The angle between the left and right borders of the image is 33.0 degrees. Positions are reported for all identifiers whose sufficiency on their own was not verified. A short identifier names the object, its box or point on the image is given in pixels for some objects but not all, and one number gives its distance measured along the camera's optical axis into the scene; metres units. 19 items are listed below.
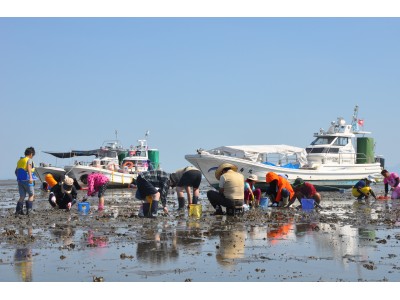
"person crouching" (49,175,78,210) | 19.00
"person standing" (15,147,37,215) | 16.89
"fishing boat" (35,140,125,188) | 44.39
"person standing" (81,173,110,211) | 18.52
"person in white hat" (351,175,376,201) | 25.72
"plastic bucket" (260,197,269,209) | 20.43
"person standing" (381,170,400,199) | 25.50
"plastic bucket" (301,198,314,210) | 18.95
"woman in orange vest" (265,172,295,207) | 19.88
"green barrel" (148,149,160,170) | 50.19
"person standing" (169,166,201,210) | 19.34
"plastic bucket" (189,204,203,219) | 16.33
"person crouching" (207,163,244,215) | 16.12
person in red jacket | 20.02
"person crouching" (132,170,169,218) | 16.03
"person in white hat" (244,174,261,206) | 19.78
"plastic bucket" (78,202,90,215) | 18.19
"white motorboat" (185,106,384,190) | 34.41
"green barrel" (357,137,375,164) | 39.19
